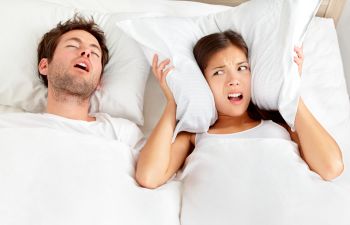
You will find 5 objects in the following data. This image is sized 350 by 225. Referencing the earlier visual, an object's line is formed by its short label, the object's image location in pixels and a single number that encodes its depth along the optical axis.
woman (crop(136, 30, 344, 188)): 1.20
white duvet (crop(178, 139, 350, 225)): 1.05
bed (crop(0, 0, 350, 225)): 1.05
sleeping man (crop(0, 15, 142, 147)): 1.35
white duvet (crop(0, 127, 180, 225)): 1.03
